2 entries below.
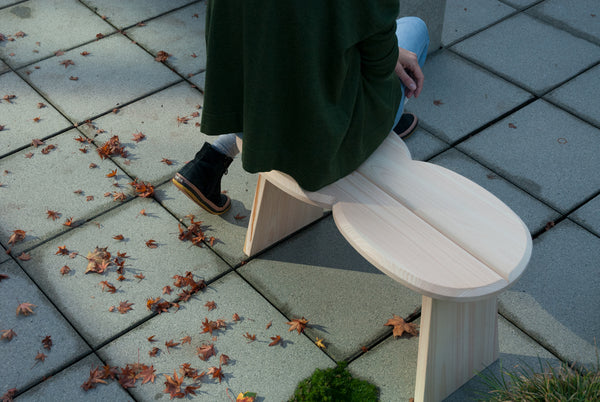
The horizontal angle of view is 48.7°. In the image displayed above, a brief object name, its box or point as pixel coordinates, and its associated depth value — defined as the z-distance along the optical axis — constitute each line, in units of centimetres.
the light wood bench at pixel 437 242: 225
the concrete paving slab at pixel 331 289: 295
